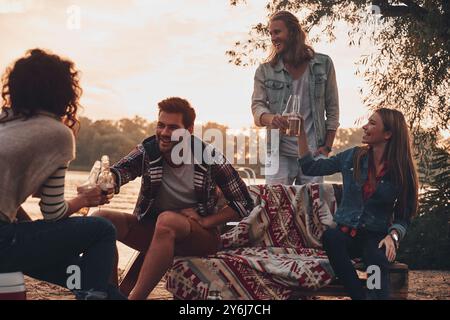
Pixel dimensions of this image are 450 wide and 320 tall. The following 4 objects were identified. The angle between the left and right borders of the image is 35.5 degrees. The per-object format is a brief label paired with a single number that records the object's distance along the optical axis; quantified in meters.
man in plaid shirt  4.71
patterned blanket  4.76
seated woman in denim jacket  4.64
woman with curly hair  3.39
